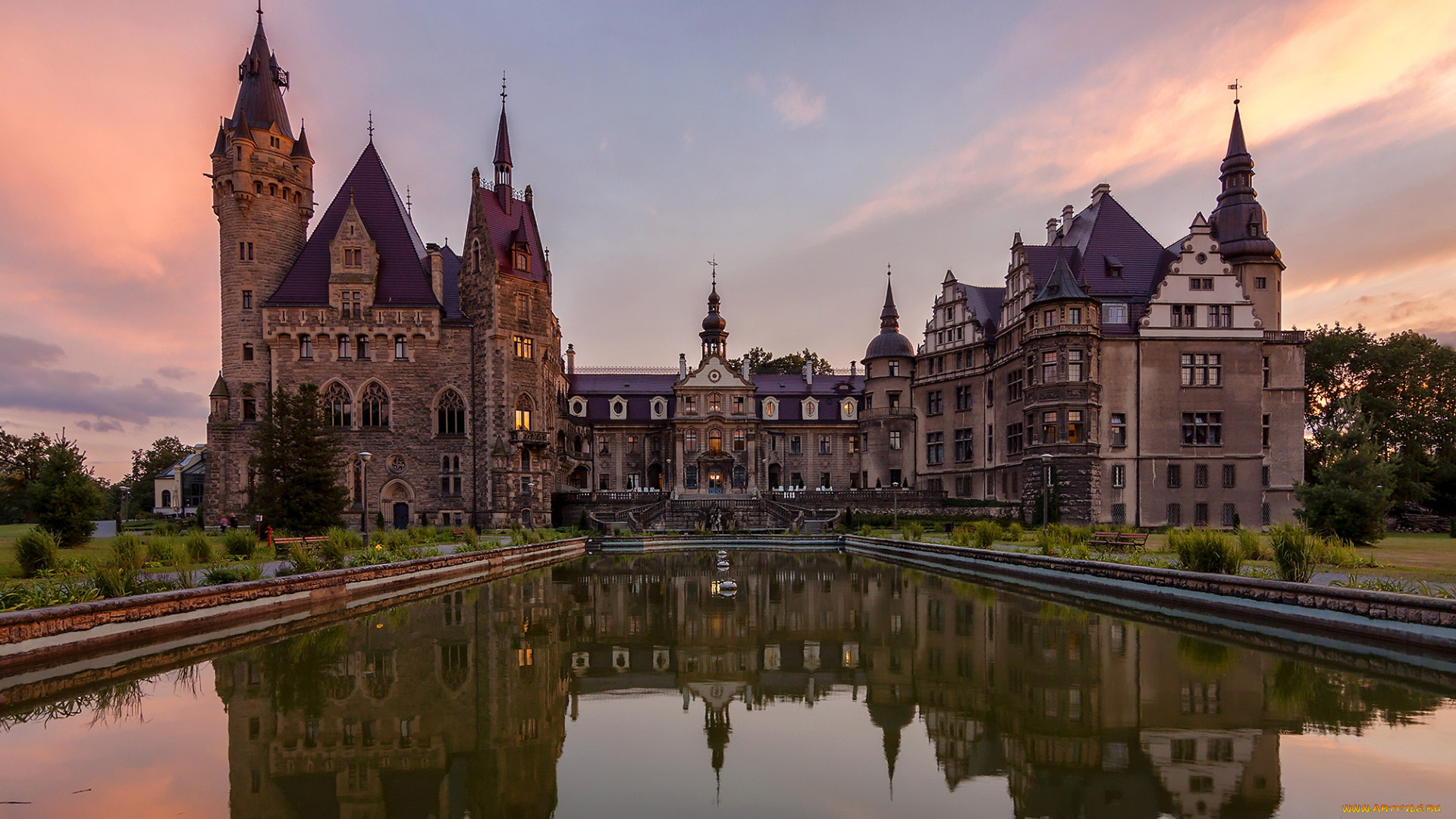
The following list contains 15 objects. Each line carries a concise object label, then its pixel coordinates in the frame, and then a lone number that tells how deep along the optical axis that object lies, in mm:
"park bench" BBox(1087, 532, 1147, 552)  24422
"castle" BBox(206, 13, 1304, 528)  43656
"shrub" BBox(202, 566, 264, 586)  17047
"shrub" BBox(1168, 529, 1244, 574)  18250
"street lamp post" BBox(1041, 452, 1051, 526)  38094
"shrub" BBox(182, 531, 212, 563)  21750
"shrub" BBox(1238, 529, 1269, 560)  21484
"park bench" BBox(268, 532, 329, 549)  23666
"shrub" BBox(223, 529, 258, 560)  23797
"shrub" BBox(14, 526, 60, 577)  18766
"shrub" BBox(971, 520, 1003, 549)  30250
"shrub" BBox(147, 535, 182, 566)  20484
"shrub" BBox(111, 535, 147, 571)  17781
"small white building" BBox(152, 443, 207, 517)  79375
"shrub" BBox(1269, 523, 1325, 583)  16266
